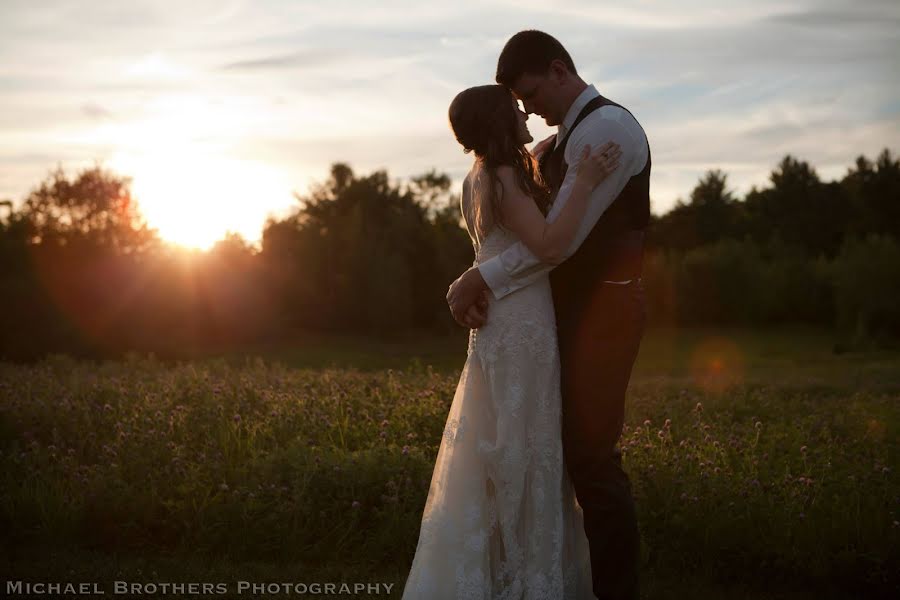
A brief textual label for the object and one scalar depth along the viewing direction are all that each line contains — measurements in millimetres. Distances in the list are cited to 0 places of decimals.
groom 4230
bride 4293
